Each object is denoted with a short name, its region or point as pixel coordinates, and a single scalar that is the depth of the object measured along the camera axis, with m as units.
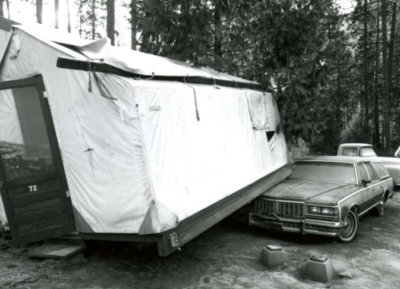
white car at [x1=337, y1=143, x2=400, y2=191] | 11.98
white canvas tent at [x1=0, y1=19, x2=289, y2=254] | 4.45
